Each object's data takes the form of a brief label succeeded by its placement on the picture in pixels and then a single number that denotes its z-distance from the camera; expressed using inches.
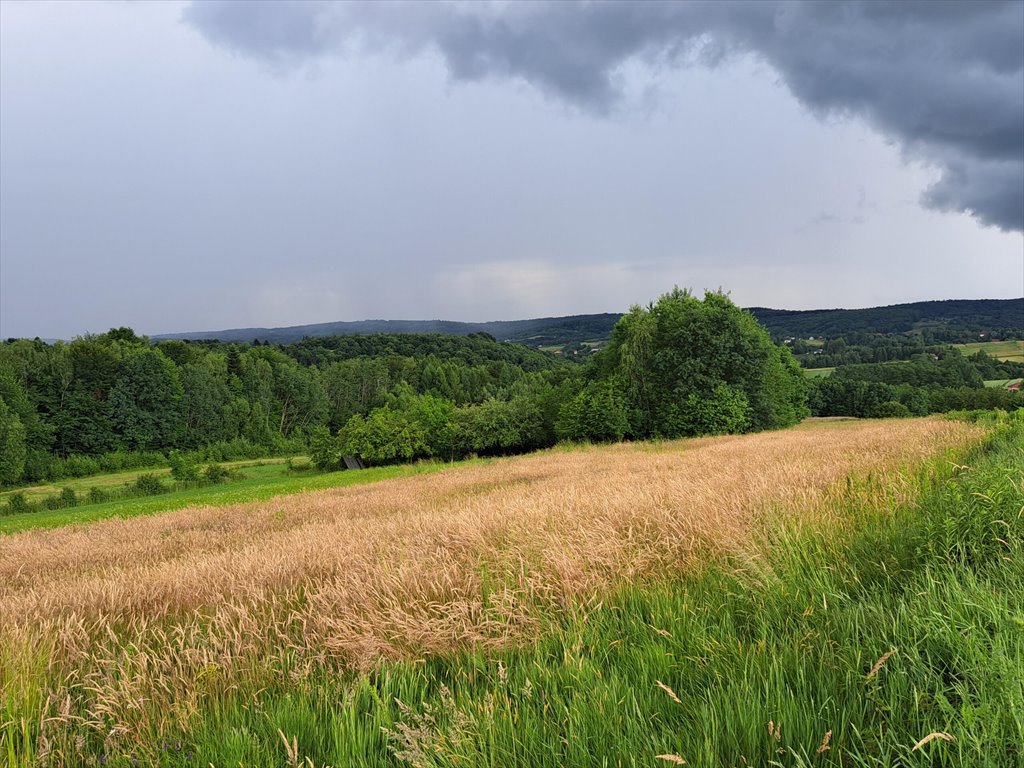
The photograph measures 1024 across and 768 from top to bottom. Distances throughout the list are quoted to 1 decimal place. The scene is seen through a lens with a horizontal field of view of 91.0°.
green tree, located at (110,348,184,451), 3973.9
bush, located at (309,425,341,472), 2484.0
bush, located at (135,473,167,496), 2136.1
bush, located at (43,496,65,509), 2041.1
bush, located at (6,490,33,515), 1969.7
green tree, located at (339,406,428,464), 2388.0
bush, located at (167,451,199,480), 2394.2
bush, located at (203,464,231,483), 2351.1
